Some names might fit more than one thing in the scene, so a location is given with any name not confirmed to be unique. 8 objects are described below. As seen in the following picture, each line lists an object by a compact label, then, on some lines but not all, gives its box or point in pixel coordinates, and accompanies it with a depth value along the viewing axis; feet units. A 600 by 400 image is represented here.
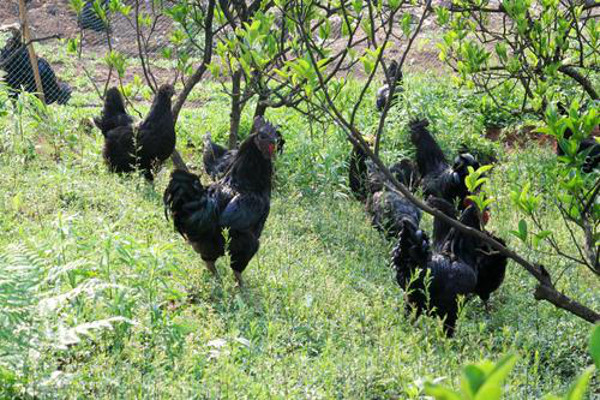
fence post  61.60
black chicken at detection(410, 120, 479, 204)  49.78
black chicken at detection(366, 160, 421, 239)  46.57
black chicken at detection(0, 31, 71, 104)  78.12
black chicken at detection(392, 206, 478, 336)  34.45
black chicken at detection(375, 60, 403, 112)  70.86
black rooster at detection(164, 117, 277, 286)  36.94
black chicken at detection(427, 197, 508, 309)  37.93
